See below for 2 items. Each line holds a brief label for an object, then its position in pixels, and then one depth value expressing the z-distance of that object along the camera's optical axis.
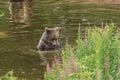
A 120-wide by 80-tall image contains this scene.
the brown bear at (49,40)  32.84
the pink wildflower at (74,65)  13.99
